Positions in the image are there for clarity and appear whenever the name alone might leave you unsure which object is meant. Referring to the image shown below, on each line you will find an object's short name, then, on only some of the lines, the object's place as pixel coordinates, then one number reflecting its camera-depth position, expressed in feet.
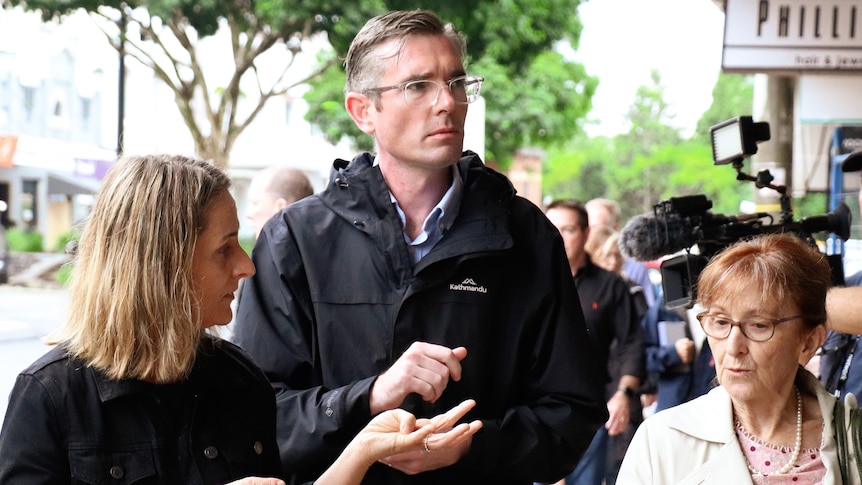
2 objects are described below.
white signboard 20.90
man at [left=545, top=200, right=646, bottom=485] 20.56
